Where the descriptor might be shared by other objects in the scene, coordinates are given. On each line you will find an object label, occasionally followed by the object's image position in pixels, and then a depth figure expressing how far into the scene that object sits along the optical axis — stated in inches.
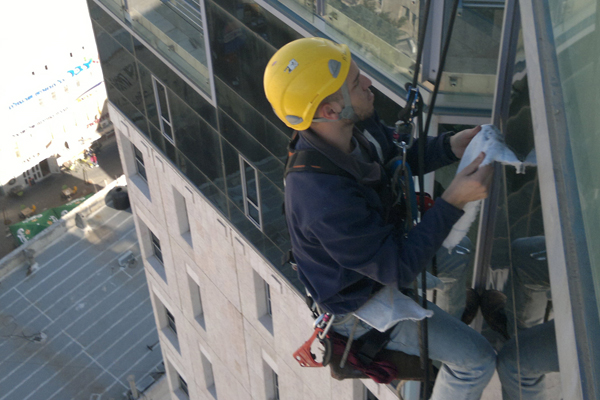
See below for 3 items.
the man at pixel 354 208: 191.3
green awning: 1359.5
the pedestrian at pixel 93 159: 1621.6
